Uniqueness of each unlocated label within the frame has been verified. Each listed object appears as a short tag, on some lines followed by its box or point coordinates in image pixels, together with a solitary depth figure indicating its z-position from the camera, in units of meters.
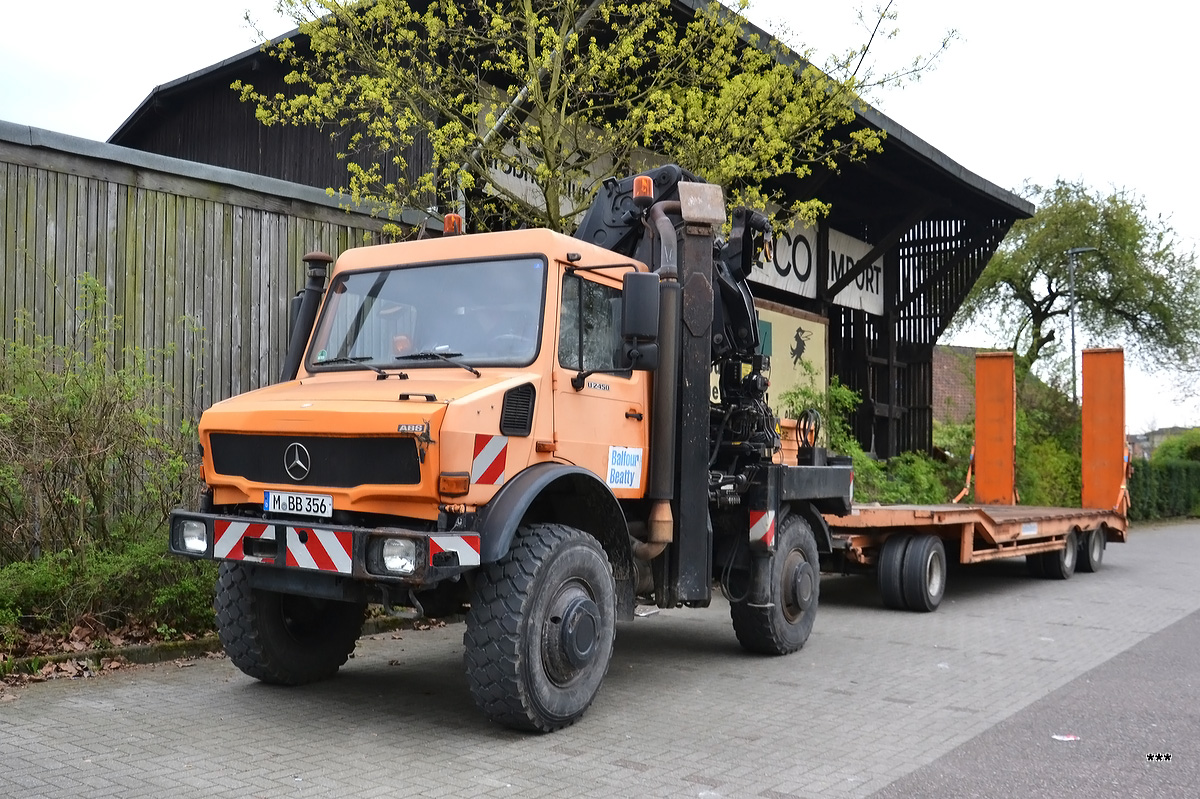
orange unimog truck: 5.50
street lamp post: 28.86
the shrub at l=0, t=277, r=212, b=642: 7.33
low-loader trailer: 10.98
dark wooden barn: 15.61
